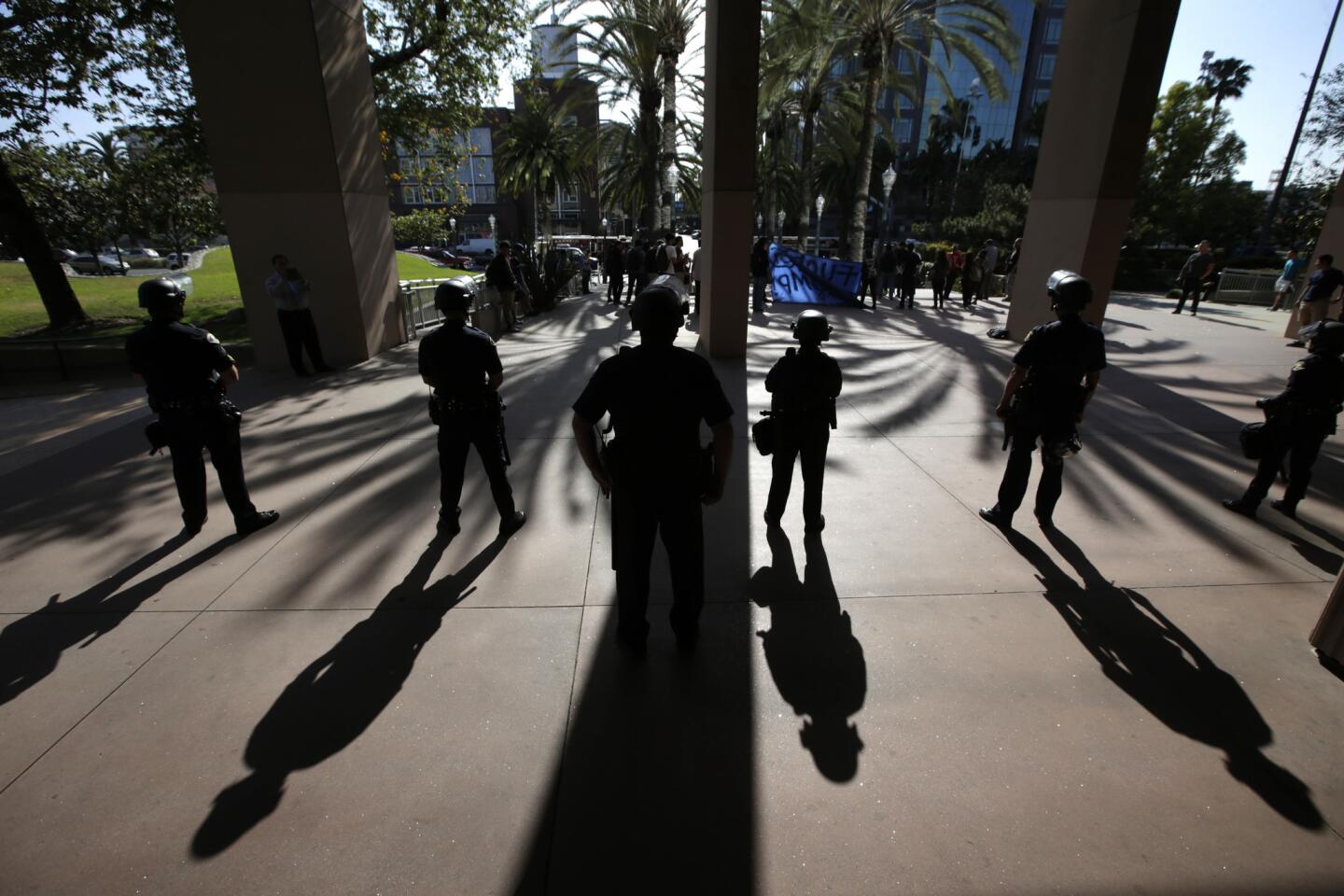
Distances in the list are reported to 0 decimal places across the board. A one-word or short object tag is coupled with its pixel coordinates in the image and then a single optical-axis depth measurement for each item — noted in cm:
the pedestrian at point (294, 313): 838
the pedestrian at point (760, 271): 1391
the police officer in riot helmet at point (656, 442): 265
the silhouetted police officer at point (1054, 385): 394
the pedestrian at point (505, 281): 1180
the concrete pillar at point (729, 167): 869
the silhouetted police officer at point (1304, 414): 416
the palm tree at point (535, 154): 3534
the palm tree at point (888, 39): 1842
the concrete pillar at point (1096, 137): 869
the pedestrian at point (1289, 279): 1395
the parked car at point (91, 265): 3320
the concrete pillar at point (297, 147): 834
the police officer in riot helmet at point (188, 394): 390
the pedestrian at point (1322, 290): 909
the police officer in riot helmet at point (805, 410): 399
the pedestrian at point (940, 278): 1558
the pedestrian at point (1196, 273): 1415
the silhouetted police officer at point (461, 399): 397
